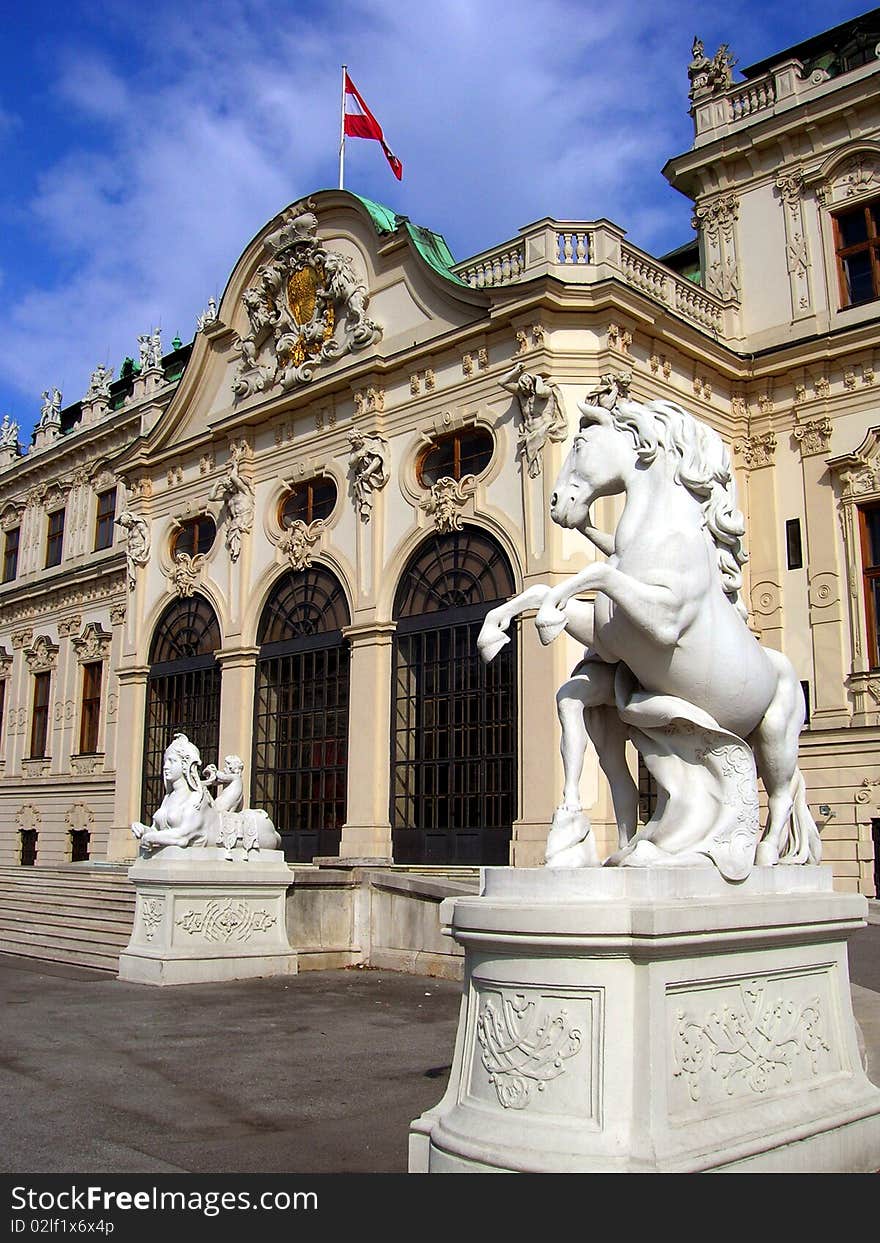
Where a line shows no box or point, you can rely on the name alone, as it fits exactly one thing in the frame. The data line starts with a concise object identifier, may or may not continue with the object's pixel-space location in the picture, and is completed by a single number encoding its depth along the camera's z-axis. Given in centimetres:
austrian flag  2552
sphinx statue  1452
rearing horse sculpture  482
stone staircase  1564
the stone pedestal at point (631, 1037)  401
